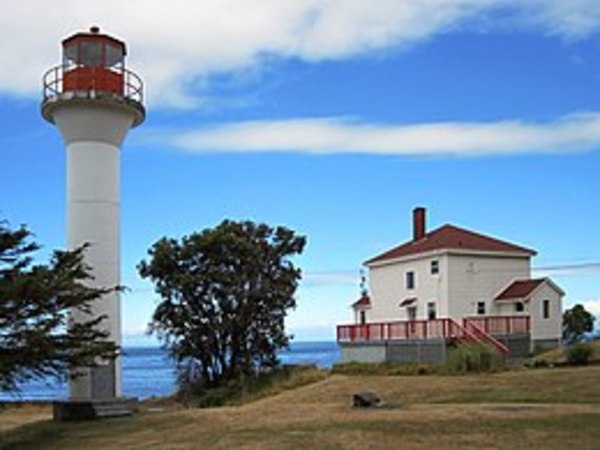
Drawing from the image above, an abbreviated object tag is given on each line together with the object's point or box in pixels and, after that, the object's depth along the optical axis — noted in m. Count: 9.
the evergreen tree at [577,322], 46.34
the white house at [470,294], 36.88
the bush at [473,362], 29.52
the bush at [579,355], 29.88
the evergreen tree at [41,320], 21.62
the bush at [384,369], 31.08
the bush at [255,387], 31.77
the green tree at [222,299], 37.47
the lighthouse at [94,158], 26.05
